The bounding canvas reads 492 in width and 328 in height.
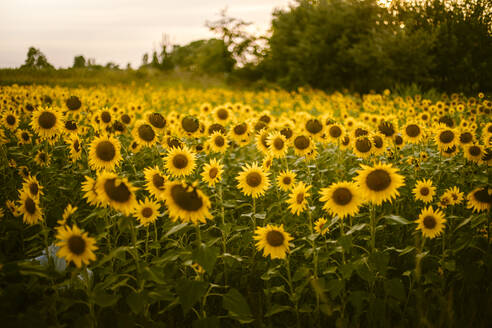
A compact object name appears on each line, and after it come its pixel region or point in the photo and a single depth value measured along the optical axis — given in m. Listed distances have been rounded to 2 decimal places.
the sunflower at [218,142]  3.79
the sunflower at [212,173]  2.80
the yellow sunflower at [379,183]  2.19
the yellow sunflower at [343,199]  2.22
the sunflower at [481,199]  2.34
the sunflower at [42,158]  3.43
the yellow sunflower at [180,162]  2.68
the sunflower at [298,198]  2.43
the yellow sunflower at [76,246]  1.67
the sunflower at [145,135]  3.30
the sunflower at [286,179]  2.95
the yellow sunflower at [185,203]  1.77
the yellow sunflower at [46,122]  3.23
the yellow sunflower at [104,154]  2.56
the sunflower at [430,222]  2.31
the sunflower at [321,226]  2.25
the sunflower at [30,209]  1.98
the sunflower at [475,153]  3.22
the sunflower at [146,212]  2.31
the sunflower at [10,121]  4.45
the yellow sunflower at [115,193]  1.77
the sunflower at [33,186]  2.22
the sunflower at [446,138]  3.47
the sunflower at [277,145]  3.49
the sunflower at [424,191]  2.88
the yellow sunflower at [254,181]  2.82
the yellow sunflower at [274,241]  2.11
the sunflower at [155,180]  2.40
